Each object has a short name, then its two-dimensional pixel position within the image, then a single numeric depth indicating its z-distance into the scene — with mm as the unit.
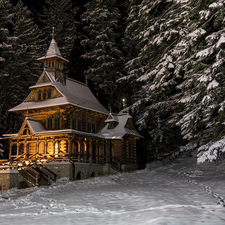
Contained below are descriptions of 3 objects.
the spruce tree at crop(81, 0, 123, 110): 46456
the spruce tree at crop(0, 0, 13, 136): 40625
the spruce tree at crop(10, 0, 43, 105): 42728
